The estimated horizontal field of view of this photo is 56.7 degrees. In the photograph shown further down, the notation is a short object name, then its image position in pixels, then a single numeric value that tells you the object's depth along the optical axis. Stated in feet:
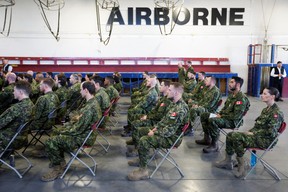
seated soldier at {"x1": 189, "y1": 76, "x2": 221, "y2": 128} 16.97
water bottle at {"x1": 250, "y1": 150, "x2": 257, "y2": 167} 12.42
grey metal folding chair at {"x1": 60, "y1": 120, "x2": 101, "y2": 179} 11.05
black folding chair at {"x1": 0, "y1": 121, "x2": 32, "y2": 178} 10.87
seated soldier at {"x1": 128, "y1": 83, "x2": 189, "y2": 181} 11.05
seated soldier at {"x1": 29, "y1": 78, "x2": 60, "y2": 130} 13.00
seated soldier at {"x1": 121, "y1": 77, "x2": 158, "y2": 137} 16.15
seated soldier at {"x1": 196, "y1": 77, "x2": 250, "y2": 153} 13.75
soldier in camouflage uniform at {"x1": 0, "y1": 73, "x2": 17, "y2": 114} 16.89
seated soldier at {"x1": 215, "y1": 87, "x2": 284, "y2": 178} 10.91
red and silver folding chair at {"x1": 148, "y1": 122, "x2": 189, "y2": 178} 11.18
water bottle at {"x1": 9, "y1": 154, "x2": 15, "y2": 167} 12.08
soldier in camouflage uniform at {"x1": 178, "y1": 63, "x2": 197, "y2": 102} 24.70
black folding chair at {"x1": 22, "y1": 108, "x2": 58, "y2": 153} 13.33
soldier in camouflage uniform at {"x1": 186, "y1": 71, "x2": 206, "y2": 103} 21.19
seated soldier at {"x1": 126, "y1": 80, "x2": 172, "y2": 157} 14.07
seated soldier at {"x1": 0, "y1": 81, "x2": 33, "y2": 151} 10.87
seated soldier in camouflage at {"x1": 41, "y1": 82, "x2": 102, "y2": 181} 10.90
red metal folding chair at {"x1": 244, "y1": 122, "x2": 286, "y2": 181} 10.81
